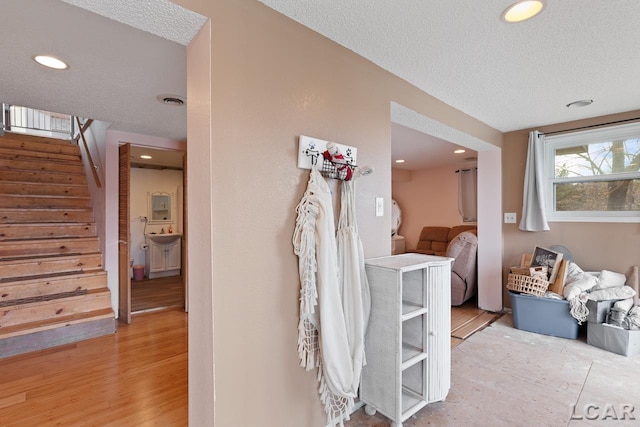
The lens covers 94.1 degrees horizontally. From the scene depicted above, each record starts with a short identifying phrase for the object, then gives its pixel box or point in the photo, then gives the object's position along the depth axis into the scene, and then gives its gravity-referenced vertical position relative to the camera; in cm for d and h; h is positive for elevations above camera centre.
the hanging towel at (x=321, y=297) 141 -39
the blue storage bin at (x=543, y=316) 275 -99
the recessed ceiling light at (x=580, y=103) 255 +96
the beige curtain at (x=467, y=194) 547 +37
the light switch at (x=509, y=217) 348 -5
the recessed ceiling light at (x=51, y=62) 171 +91
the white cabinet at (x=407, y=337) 158 -70
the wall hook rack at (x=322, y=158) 147 +29
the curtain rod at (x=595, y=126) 277 +87
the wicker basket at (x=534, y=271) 291 -57
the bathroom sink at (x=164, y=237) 537 -39
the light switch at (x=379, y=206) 192 +5
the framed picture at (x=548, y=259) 294 -47
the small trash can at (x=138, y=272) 520 -99
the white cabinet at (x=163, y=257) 540 -77
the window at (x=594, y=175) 282 +39
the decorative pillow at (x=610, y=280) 272 -62
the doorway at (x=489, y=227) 355 -16
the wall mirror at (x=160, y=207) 552 +16
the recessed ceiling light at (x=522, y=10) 134 +94
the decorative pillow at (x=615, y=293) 256 -69
